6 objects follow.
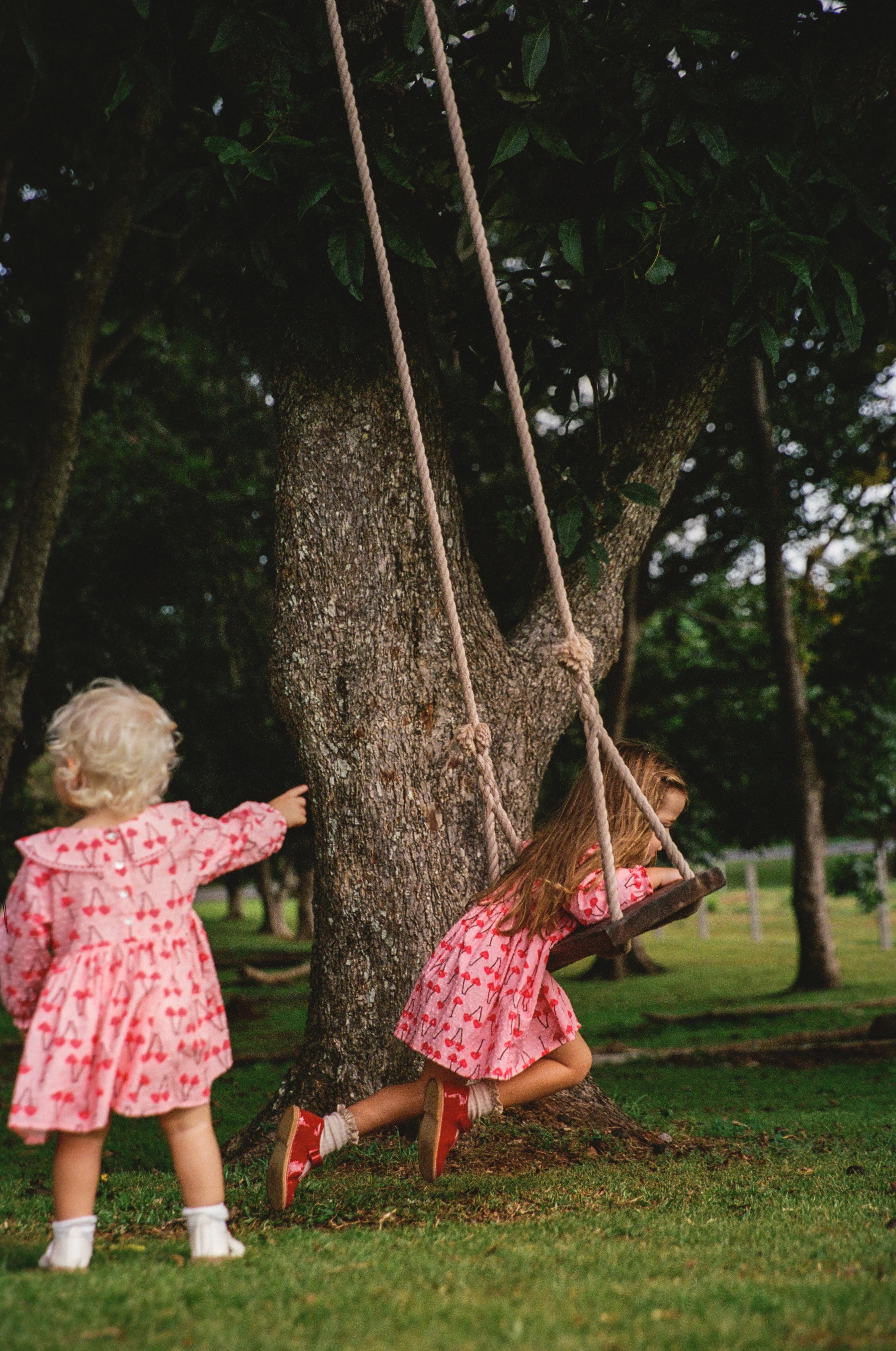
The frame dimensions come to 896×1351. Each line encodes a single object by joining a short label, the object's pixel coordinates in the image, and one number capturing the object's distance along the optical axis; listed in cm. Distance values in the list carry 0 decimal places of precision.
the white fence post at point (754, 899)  2217
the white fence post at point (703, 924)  2462
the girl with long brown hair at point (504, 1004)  366
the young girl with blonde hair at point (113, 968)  276
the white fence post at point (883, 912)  2016
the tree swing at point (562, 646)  346
